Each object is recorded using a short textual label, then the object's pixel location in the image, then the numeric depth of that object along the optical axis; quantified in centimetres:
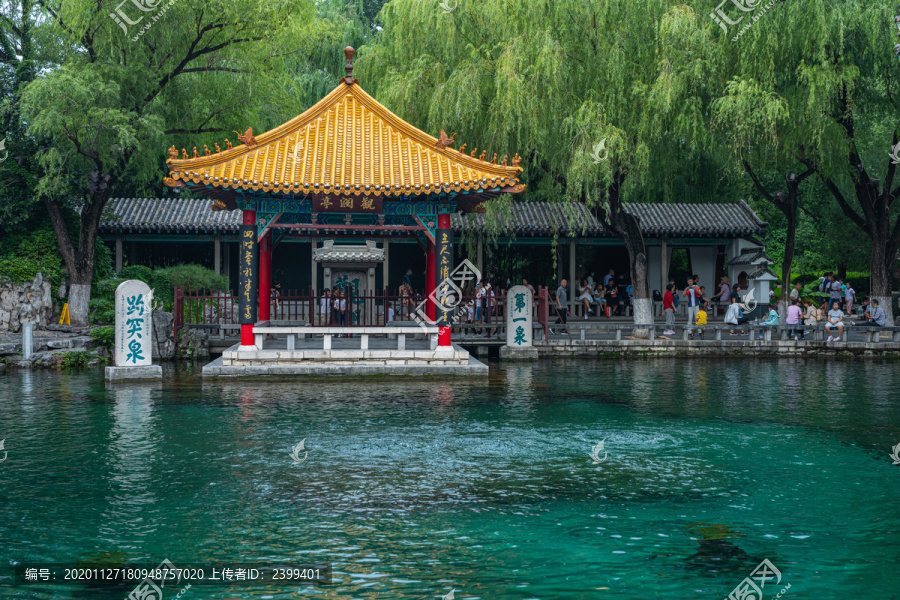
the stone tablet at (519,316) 1714
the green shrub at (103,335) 1619
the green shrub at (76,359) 1545
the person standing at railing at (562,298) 2108
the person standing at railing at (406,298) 1796
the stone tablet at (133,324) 1317
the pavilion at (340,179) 1363
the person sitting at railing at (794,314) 1878
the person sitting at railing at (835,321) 1838
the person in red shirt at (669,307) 2055
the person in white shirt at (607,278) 2555
